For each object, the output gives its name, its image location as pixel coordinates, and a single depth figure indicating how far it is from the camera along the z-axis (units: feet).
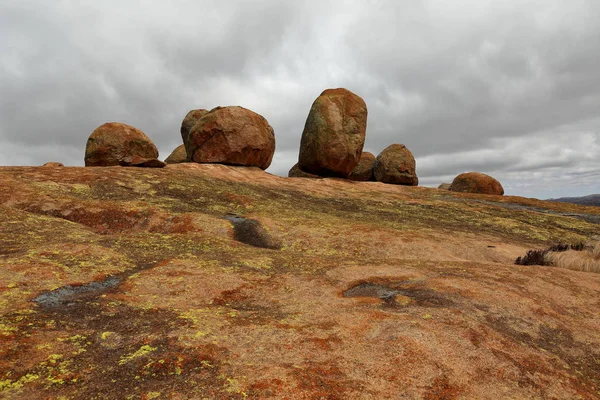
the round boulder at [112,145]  112.68
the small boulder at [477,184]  166.09
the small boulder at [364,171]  184.75
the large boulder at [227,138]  118.83
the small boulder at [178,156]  188.69
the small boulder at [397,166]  171.12
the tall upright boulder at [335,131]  132.36
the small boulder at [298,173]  141.94
